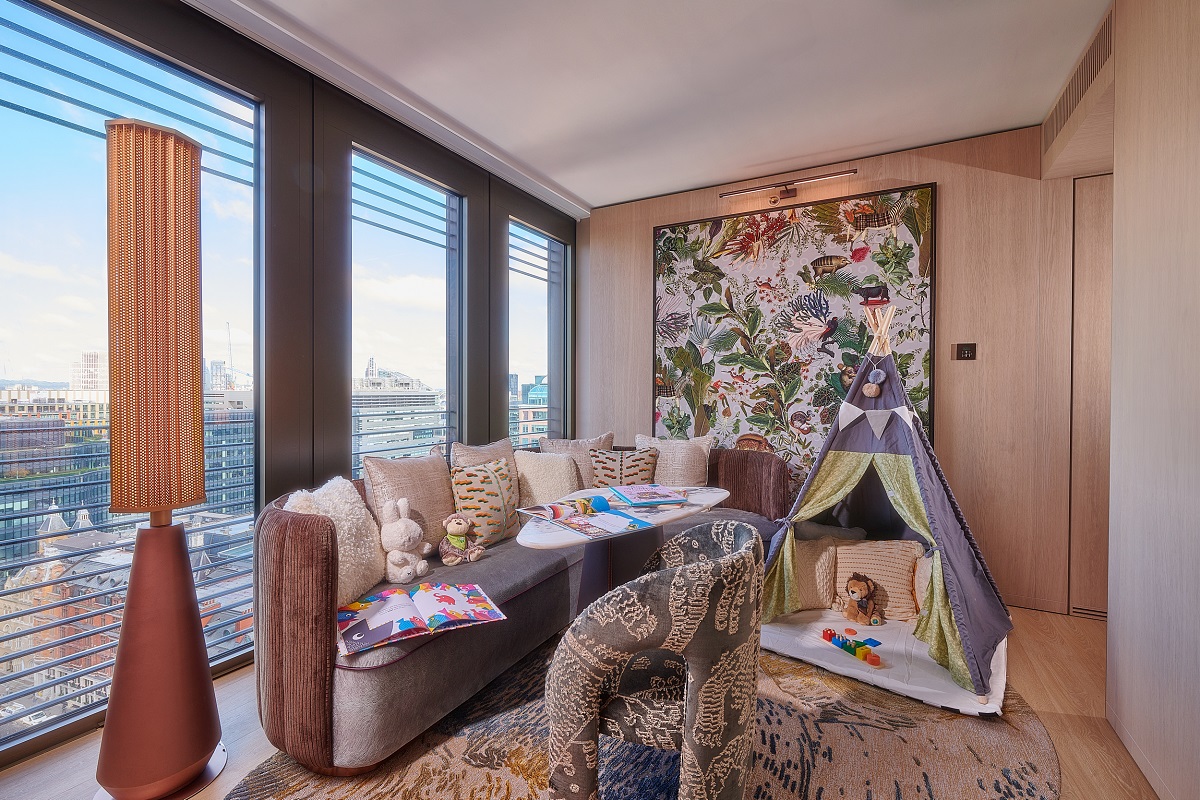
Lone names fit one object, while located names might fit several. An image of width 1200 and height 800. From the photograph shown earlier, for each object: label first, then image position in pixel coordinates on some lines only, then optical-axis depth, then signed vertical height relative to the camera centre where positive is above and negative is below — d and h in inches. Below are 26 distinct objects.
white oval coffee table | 69.3 -18.9
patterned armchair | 46.4 -25.7
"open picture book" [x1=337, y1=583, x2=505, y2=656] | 65.2 -29.1
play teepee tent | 84.8 -27.7
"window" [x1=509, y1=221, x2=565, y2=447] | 155.6 +17.7
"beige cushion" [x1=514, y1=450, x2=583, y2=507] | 115.0 -18.5
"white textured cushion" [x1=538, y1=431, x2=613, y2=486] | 130.2 -13.9
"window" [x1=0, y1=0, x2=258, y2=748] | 67.2 +4.5
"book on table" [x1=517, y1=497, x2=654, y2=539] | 74.2 -18.9
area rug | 63.9 -47.4
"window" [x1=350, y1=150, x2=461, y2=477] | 110.9 +18.7
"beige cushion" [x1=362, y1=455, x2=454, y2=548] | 90.9 -16.7
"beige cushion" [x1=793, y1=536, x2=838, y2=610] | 111.0 -37.5
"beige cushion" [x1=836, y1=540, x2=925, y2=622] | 107.1 -36.3
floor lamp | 60.0 -6.7
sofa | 63.2 -34.2
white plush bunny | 83.0 -23.6
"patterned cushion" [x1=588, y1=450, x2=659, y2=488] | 129.3 -18.3
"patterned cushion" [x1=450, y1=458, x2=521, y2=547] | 100.2 -20.3
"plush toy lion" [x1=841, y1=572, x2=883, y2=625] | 105.9 -42.0
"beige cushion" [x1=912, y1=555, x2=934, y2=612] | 104.7 -36.8
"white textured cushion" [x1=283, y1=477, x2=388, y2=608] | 73.7 -20.6
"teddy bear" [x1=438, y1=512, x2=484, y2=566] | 92.3 -26.9
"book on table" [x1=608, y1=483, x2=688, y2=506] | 89.8 -18.2
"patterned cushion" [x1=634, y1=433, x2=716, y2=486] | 133.0 -17.7
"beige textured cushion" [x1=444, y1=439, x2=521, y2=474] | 108.7 -12.9
